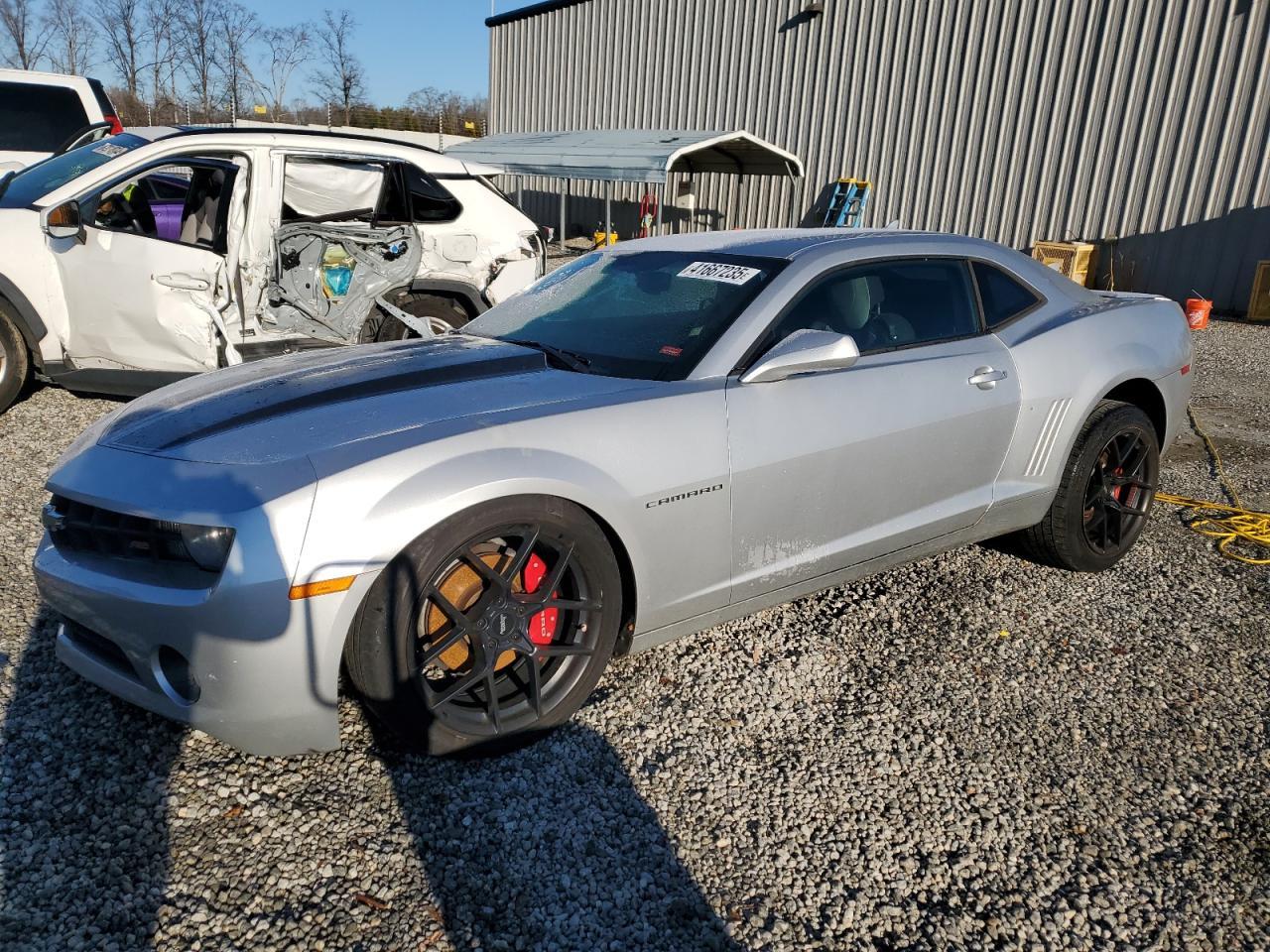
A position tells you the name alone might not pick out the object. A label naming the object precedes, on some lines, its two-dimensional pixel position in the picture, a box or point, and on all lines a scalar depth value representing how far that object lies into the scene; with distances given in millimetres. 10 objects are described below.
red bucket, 10844
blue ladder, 14984
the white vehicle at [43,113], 9633
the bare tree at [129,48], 42750
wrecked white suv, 5750
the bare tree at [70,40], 43062
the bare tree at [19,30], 41750
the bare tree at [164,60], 43062
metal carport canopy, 13594
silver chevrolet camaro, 2375
